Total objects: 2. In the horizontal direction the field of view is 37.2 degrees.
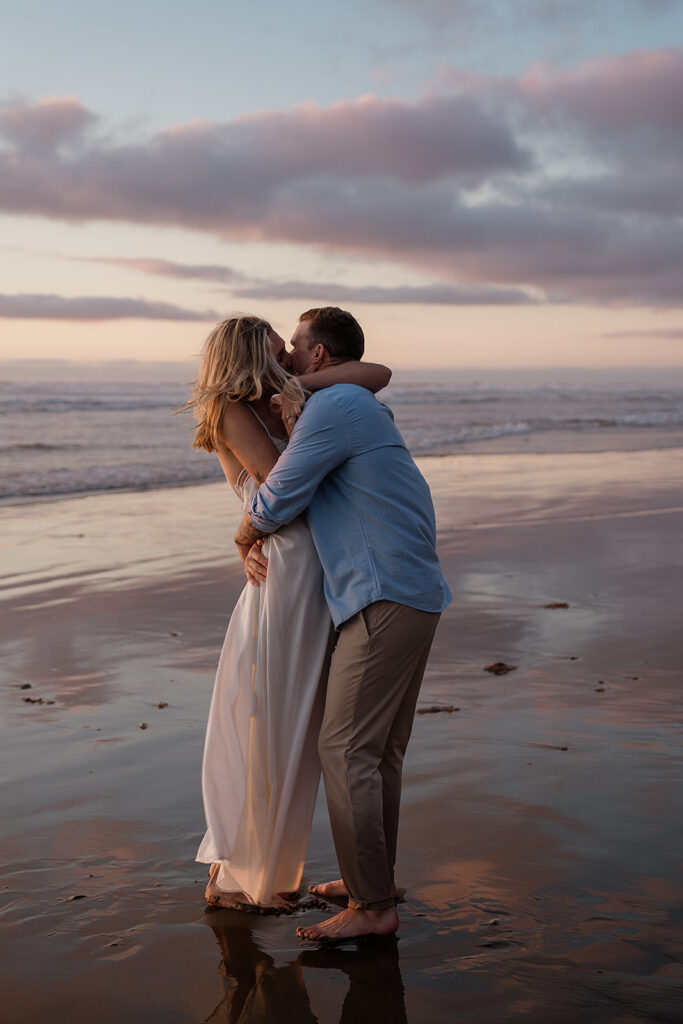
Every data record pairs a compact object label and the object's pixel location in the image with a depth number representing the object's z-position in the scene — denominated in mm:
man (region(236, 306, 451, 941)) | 3006
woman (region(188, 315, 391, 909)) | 3172
